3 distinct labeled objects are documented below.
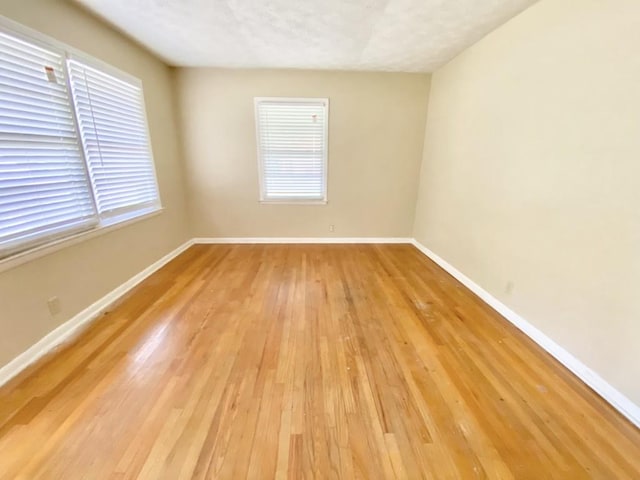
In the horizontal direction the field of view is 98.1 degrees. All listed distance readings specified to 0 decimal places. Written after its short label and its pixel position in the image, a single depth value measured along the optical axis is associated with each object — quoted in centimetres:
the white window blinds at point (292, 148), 406
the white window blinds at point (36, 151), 176
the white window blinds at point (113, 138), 239
